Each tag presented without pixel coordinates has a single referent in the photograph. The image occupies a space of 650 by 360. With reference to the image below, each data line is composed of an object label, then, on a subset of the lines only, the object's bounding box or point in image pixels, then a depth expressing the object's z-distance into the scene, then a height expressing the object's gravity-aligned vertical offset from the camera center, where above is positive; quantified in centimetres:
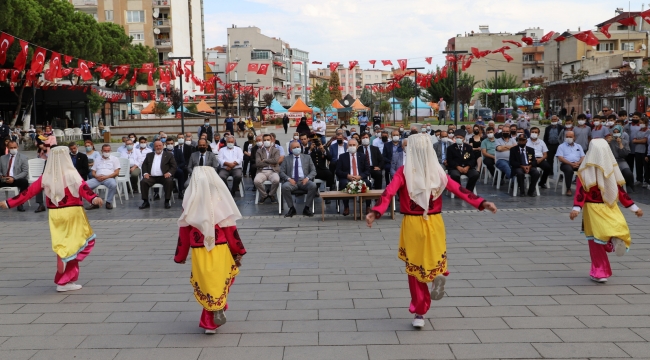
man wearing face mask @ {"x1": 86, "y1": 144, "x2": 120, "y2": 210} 1483 -105
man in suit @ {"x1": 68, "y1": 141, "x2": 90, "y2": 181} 1475 -76
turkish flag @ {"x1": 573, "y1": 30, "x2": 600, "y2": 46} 1872 +229
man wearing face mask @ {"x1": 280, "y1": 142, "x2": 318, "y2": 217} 1338 -109
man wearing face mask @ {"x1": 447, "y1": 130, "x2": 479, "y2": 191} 1488 -100
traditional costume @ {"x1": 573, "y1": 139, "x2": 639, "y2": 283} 735 -104
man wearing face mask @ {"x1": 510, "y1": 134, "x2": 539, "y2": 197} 1513 -104
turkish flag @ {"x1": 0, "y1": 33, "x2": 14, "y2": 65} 1919 +247
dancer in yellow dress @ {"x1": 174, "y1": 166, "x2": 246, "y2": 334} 577 -103
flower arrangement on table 1227 -122
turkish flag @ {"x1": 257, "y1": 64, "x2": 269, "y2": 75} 3384 +284
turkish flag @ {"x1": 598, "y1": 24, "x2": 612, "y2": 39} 1819 +245
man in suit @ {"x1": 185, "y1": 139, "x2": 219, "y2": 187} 1516 -77
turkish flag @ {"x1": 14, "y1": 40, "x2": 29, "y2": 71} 2127 +222
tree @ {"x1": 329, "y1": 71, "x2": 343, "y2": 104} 12156 +682
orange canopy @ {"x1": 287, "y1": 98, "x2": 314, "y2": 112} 5008 +114
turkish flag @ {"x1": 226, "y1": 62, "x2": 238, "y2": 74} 3553 +315
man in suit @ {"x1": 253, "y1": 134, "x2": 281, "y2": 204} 1465 -98
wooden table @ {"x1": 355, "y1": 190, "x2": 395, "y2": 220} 1232 -141
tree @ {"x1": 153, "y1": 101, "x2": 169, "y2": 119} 5409 +131
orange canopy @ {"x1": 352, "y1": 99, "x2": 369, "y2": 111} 5700 +137
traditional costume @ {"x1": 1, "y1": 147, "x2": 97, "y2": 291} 761 -102
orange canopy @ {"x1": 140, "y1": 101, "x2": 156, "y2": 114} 5509 +143
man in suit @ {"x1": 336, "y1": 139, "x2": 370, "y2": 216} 1361 -93
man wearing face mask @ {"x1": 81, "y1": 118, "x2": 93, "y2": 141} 3712 -11
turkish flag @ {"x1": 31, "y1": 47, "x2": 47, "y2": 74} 2172 +226
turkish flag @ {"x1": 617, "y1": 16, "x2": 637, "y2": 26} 1668 +243
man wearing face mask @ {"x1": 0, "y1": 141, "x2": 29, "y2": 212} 1505 -95
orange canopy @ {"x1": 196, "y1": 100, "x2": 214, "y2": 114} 5391 +146
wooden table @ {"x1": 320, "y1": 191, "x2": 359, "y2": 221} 1236 -139
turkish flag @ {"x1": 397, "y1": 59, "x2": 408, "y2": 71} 3316 +294
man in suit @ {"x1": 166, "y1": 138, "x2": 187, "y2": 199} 1585 -96
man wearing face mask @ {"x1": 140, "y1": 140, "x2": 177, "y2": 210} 1479 -101
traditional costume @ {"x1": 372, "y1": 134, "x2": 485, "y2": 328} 588 -92
